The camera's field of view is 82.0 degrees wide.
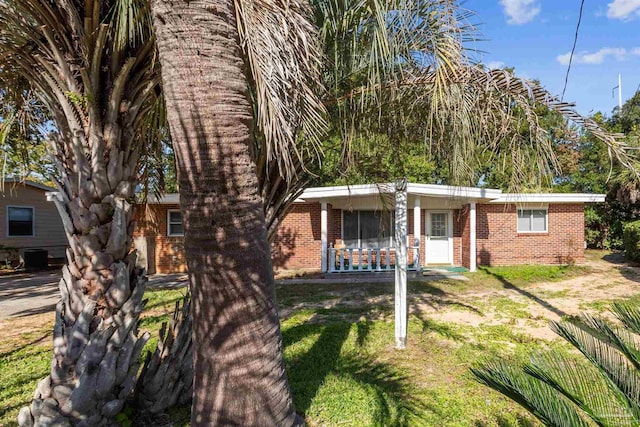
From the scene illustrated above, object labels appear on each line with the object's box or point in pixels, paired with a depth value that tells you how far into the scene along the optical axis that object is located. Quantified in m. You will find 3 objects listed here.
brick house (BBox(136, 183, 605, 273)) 13.99
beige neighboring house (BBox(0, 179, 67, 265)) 16.36
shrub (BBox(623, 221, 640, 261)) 13.63
